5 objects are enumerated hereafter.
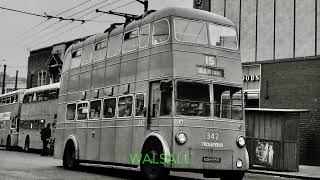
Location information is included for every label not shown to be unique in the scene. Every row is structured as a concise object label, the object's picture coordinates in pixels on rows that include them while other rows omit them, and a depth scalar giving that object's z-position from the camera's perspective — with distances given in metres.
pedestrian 28.06
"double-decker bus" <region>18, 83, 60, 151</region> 29.56
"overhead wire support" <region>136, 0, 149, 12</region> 24.00
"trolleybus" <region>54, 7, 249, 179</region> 12.34
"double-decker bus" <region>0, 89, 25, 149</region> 36.31
